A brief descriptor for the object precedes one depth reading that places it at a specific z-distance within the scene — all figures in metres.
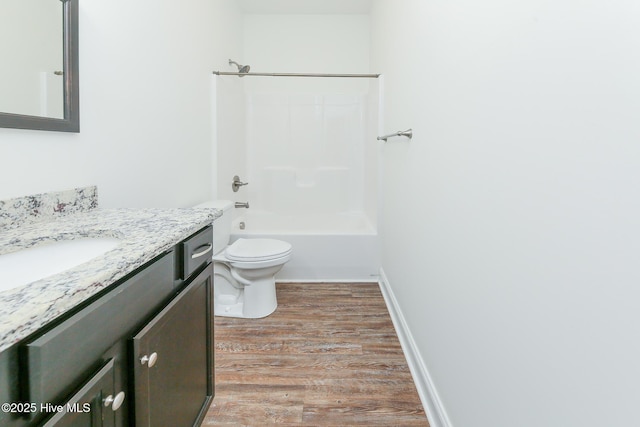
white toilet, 2.28
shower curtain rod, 2.74
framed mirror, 1.02
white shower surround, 3.69
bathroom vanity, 0.50
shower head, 2.99
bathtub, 2.92
